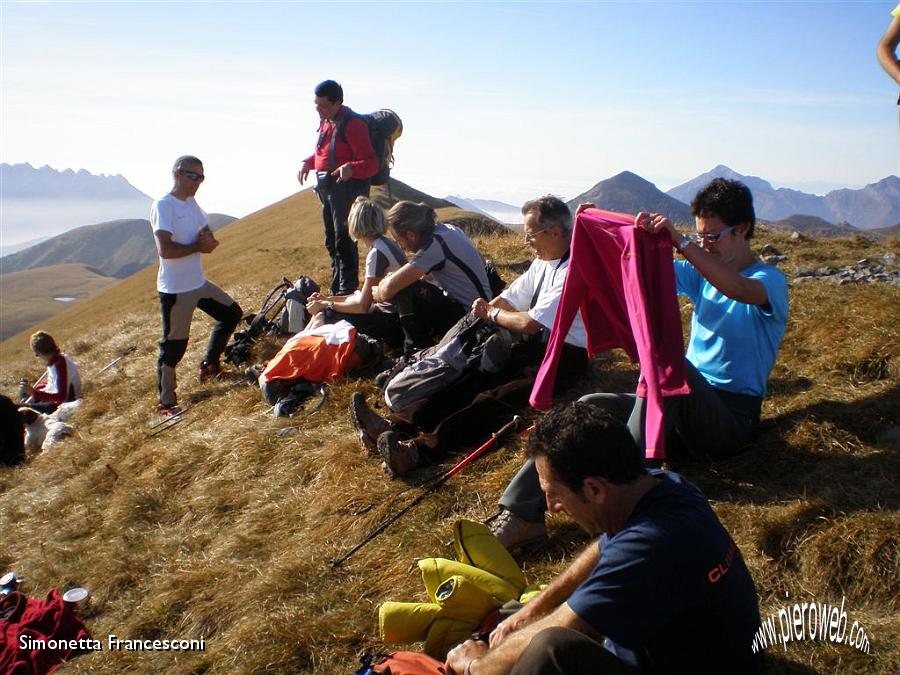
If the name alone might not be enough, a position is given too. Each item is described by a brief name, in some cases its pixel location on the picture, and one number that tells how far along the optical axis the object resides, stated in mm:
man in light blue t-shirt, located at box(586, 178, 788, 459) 4387
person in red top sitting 11227
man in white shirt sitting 6023
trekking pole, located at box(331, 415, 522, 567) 5410
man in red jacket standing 9336
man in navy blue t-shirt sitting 2629
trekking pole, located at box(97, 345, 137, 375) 12775
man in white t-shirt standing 8789
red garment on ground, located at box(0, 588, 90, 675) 5164
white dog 10000
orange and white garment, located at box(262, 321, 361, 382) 8172
